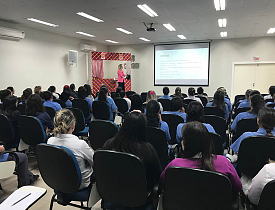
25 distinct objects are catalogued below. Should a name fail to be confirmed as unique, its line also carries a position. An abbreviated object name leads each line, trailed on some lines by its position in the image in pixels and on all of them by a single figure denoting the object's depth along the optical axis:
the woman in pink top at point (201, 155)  1.35
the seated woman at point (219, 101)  4.31
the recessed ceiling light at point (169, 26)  7.94
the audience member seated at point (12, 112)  3.12
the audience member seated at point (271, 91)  5.42
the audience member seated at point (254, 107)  3.13
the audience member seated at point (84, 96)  4.92
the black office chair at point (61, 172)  1.64
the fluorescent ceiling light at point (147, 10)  5.84
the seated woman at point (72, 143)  1.86
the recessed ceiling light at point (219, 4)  5.41
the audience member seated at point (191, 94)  5.32
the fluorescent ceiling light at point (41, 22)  7.15
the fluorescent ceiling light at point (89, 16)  6.46
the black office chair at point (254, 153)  1.91
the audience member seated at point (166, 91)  5.86
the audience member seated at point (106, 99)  4.66
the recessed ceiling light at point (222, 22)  7.25
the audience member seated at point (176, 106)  3.35
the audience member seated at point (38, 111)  3.12
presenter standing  11.57
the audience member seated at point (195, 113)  2.59
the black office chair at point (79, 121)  3.67
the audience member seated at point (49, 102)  4.12
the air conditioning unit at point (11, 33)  7.11
